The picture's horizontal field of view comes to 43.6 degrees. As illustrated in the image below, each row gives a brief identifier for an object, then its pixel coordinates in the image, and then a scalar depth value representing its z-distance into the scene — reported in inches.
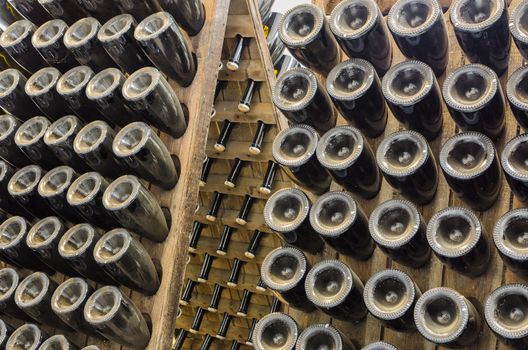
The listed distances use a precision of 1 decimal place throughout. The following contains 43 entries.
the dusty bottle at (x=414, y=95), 46.9
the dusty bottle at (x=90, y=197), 59.5
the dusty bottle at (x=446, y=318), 42.1
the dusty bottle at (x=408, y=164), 46.4
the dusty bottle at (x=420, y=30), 47.3
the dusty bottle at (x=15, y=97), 68.7
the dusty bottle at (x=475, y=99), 44.8
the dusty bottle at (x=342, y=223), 47.8
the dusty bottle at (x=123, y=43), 61.5
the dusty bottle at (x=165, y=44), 60.2
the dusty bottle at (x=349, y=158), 48.6
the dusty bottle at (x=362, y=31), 49.4
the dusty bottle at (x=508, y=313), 40.2
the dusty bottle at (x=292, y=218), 49.7
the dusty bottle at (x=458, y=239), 43.6
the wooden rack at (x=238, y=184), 74.9
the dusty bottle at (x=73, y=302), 57.7
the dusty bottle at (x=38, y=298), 60.3
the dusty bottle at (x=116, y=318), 55.5
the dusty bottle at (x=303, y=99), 51.3
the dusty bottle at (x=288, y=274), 48.6
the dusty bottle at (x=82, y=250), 58.7
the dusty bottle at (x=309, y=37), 51.4
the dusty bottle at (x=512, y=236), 41.7
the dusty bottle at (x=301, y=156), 50.4
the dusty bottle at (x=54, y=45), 66.3
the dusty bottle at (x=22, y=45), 69.2
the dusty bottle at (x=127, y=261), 57.1
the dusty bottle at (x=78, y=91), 63.2
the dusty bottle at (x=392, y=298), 44.5
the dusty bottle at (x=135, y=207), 57.9
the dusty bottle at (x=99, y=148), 60.4
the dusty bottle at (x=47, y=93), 65.4
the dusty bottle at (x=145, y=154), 58.8
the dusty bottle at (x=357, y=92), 49.1
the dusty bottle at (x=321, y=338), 47.3
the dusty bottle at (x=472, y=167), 44.3
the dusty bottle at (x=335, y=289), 46.8
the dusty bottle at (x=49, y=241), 61.3
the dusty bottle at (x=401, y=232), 45.4
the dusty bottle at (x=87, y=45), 63.9
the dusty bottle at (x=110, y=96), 60.7
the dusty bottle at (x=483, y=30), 44.7
